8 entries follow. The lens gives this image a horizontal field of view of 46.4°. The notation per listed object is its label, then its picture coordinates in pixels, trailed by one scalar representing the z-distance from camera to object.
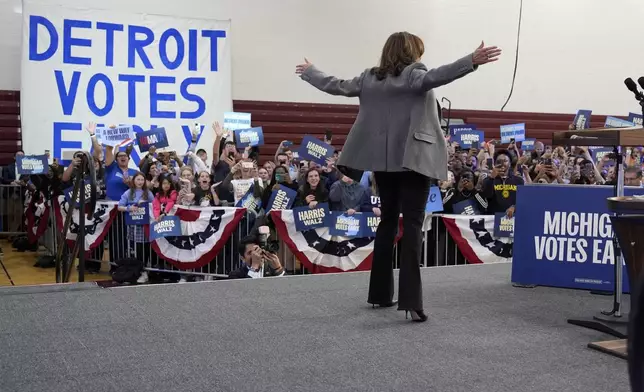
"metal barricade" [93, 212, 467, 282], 8.06
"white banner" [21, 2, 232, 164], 12.82
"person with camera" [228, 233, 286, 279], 6.73
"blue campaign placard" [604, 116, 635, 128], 12.29
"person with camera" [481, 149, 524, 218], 8.59
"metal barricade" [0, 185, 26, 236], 12.61
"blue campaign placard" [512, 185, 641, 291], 5.02
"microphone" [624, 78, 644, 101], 3.75
